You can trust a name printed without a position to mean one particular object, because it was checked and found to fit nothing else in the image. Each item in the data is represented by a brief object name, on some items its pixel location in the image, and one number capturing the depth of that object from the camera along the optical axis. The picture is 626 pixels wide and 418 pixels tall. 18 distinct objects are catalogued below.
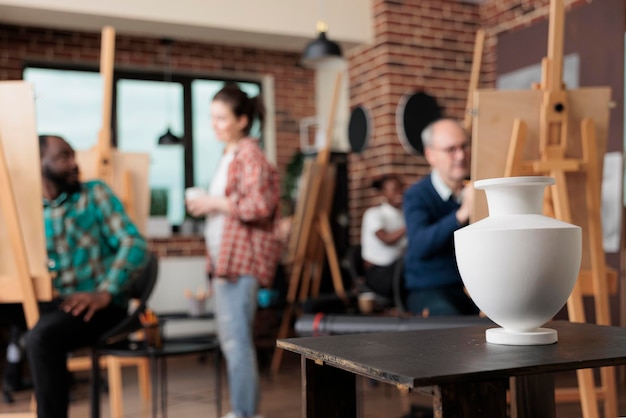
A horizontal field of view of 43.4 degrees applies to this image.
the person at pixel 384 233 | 5.22
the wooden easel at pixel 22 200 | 2.40
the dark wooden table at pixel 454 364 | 1.12
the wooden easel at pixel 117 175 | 3.60
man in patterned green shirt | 2.76
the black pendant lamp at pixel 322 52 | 5.09
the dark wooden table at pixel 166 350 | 3.07
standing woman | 3.24
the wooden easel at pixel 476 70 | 4.19
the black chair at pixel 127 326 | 2.81
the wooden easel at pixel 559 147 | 2.55
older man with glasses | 3.05
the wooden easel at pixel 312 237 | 5.79
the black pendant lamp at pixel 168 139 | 6.75
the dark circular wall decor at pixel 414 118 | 6.29
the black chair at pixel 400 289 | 3.35
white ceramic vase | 1.30
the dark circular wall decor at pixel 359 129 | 6.48
